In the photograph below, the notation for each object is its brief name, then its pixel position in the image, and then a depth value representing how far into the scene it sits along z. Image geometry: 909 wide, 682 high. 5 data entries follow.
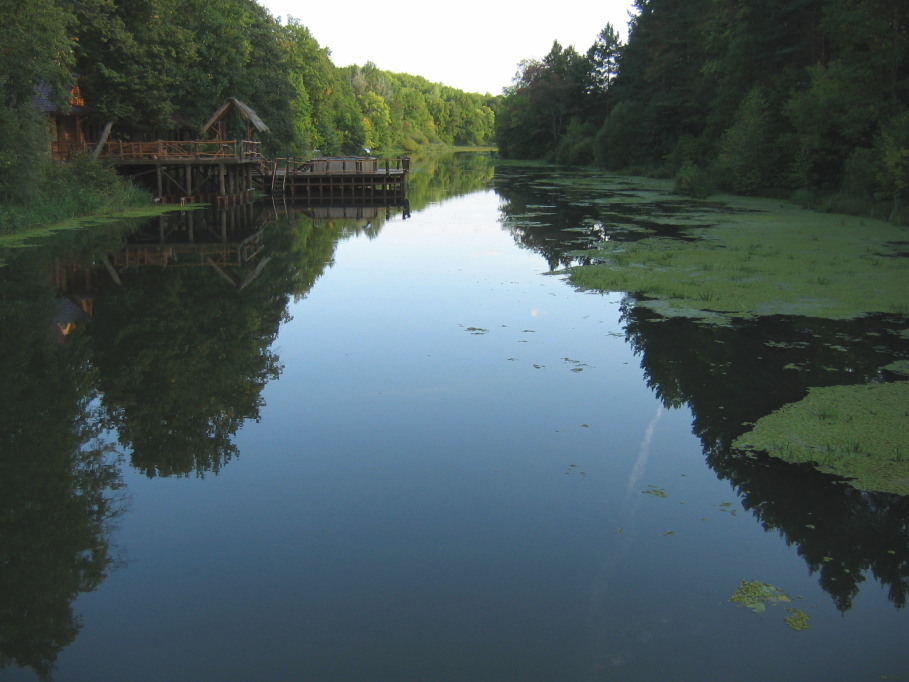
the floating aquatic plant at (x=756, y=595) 4.86
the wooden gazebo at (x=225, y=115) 34.47
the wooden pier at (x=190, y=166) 31.72
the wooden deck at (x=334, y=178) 40.69
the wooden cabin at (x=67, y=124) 29.53
